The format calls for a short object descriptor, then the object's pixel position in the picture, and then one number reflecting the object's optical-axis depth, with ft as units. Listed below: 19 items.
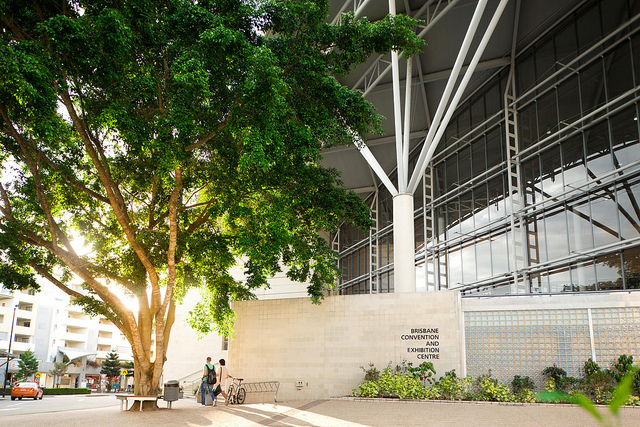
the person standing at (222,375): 53.68
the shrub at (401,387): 49.60
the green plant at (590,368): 44.90
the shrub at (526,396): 45.65
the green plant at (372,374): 54.44
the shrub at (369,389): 50.67
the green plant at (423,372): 51.65
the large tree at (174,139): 37.42
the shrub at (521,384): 47.70
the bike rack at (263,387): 61.16
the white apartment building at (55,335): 209.56
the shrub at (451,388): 48.06
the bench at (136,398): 48.06
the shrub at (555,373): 46.70
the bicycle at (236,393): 60.23
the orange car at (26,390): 113.70
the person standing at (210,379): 54.03
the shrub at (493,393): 46.42
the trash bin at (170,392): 51.76
